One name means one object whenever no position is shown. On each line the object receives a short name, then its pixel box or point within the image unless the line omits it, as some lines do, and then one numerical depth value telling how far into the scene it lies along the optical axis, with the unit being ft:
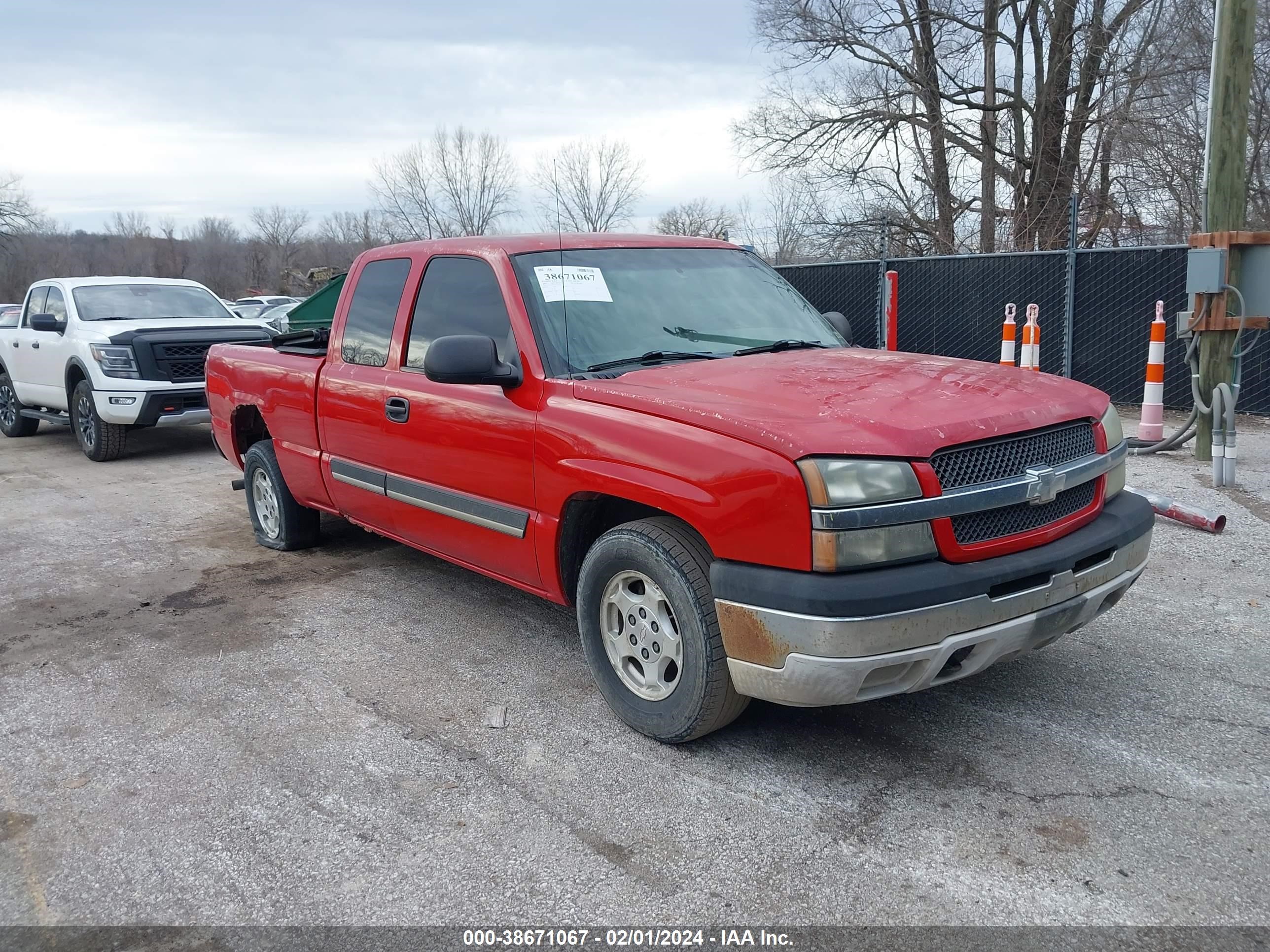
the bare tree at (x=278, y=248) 205.87
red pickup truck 9.73
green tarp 41.32
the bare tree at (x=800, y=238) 72.33
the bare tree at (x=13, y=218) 176.76
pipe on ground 19.85
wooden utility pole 25.99
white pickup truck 33.53
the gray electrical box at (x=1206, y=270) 24.93
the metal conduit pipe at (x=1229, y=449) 23.97
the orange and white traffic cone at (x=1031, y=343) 32.73
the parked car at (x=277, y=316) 61.26
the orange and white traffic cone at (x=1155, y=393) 28.58
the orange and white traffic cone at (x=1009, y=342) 32.94
